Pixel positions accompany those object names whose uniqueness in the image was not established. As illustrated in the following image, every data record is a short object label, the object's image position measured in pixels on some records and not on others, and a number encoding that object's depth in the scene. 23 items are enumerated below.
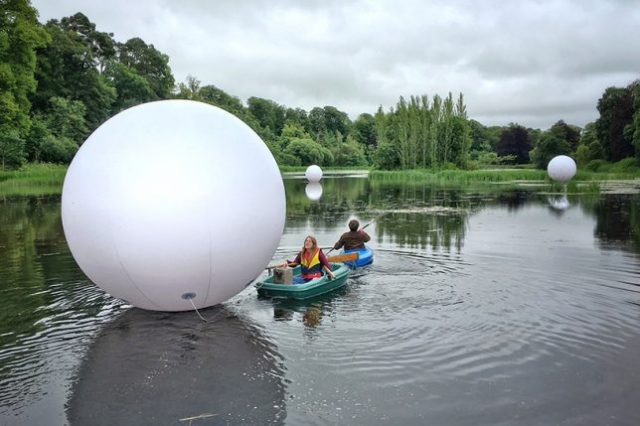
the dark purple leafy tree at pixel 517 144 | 98.31
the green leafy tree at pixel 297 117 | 134.12
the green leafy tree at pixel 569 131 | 79.96
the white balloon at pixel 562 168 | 44.44
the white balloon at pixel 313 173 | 55.84
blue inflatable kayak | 12.46
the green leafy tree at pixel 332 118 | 144.75
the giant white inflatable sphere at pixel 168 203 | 7.13
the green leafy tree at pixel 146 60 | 90.31
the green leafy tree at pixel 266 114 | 127.69
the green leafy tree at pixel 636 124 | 54.69
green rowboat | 9.73
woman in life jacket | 10.45
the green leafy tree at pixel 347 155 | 121.38
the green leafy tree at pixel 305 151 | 105.88
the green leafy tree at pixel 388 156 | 74.19
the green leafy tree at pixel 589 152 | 68.00
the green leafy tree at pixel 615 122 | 62.16
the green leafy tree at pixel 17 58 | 35.88
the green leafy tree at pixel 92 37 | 80.06
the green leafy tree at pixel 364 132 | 139.62
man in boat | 13.20
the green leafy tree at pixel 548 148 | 67.62
